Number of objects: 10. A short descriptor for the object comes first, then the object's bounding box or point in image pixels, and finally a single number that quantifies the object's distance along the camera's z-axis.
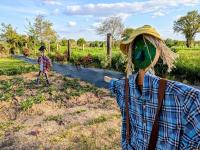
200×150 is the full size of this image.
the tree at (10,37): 19.23
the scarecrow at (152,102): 0.88
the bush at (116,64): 6.03
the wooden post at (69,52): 8.88
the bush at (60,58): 8.97
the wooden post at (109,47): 6.43
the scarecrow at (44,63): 5.20
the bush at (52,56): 9.86
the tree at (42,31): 16.46
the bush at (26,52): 14.50
